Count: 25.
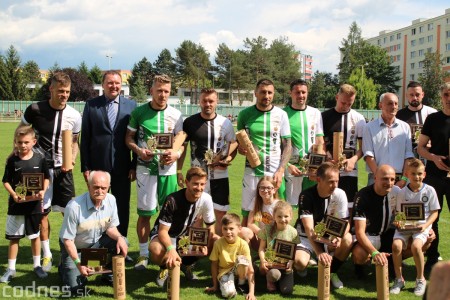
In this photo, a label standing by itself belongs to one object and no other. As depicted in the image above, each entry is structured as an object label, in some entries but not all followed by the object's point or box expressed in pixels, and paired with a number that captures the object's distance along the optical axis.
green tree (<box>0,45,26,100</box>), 63.38
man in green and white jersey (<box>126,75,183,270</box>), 6.16
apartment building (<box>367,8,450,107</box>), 85.62
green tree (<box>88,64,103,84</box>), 91.44
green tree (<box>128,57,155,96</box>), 110.12
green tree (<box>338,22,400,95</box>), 79.25
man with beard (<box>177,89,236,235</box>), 6.23
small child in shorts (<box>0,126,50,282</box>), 5.54
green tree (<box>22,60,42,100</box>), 66.69
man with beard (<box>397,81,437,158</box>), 6.87
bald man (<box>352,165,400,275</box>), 5.45
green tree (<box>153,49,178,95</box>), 110.04
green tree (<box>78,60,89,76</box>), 89.38
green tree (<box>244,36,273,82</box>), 81.12
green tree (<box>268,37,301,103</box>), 82.94
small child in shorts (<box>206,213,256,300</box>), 5.12
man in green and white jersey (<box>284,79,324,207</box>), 6.61
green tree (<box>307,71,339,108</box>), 79.20
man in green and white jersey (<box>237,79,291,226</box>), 6.29
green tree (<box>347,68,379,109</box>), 70.97
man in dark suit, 6.22
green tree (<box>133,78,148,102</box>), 70.31
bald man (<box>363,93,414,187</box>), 6.29
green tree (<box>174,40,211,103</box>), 86.31
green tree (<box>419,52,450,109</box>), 62.41
